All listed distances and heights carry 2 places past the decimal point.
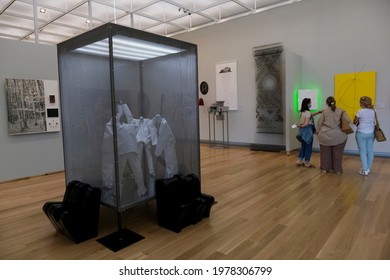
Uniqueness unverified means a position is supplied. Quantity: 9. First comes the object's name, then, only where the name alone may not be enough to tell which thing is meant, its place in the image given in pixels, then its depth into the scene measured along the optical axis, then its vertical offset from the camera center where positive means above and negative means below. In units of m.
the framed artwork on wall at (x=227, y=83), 9.10 +1.04
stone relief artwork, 7.94 +0.73
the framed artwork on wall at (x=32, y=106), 5.28 +0.26
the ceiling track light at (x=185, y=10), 7.94 +3.02
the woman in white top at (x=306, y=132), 5.63 -0.41
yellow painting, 6.64 +0.54
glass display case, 2.83 +0.07
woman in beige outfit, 5.12 -0.49
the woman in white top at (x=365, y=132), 4.89 -0.38
